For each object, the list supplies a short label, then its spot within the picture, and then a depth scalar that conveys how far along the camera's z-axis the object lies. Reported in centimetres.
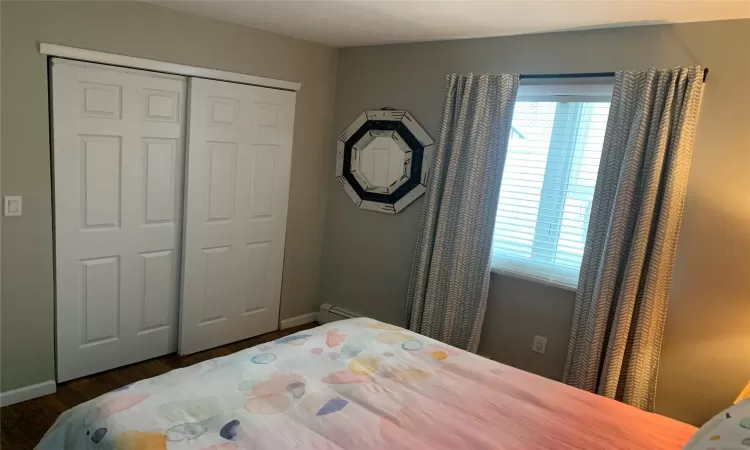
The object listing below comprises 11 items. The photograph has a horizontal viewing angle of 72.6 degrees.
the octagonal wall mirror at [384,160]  349
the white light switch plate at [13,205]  252
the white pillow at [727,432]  129
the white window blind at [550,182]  288
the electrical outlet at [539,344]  303
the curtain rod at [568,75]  272
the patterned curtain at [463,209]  306
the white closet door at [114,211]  271
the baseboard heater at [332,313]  403
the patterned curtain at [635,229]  248
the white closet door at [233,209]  325
